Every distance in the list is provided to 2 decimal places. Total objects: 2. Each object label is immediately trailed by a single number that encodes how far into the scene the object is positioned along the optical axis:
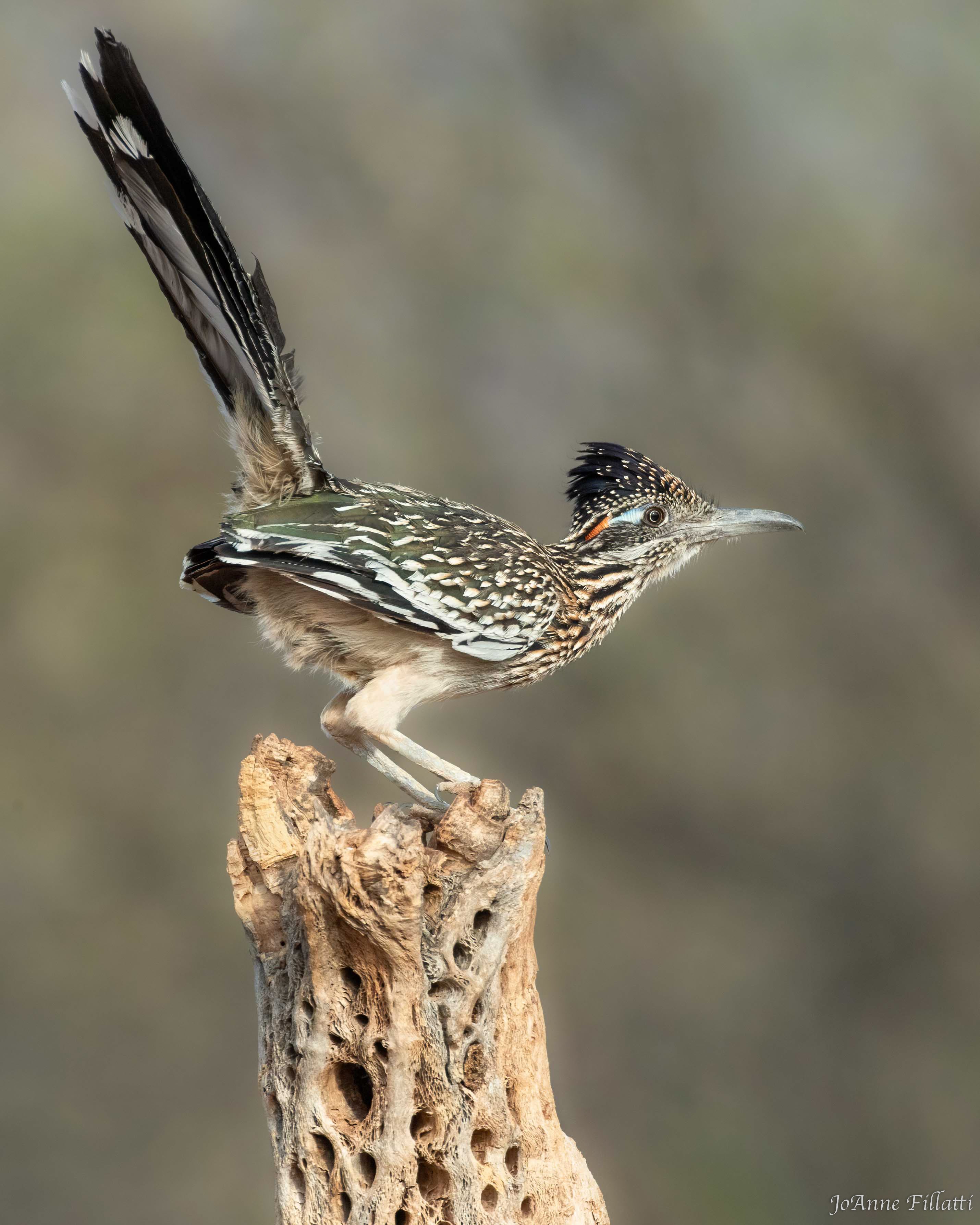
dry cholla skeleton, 12.80
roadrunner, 12.84
